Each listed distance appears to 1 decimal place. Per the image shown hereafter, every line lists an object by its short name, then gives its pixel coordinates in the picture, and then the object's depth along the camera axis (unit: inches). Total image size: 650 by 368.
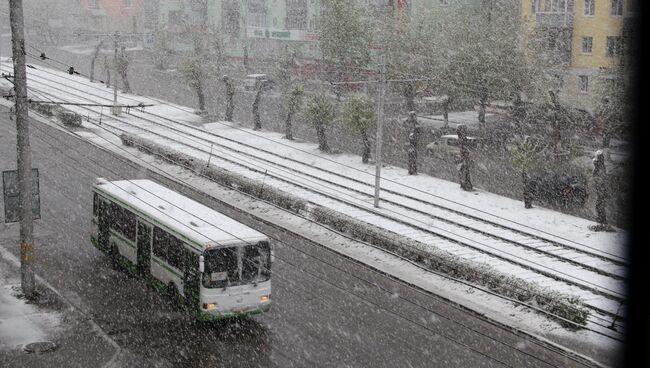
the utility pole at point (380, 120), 1213.7
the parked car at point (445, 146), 1736.0
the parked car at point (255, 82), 2689.5
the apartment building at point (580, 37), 2062.0
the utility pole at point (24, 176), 780.6
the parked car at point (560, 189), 1362.0
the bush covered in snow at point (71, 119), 1742.1
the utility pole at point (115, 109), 1984.5
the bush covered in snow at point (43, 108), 1849.2
